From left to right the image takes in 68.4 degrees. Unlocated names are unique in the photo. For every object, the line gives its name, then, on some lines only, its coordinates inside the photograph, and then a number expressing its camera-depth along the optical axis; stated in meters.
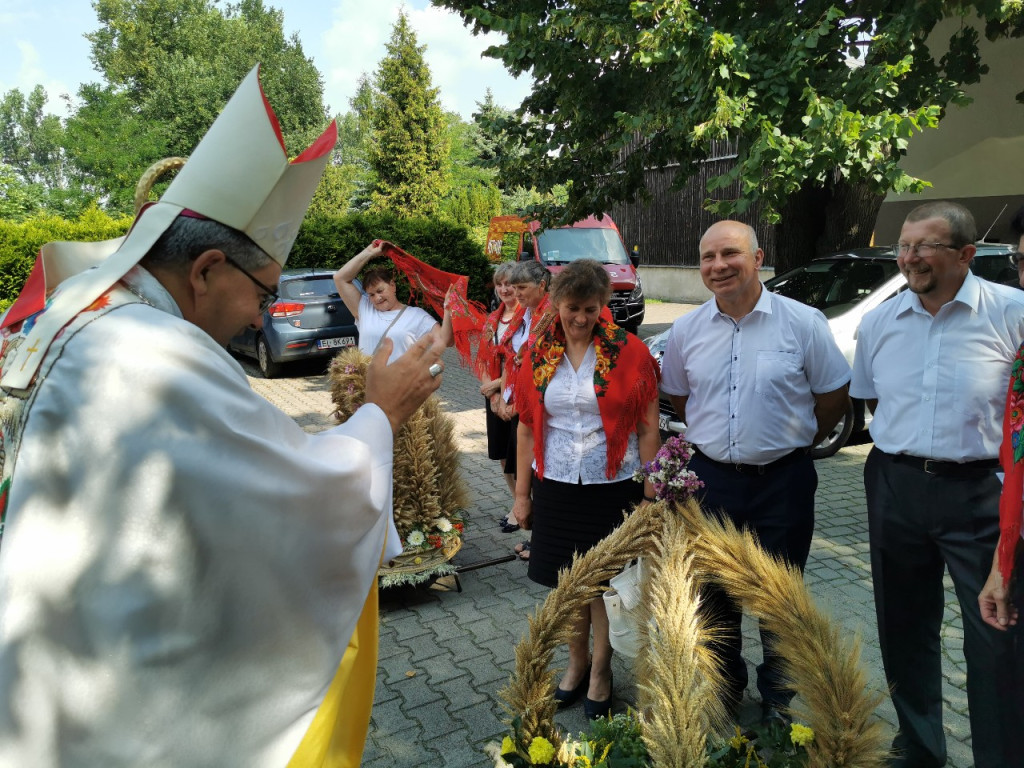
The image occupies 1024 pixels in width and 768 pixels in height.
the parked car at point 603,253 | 14.41
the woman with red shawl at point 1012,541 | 2.09
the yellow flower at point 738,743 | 1.72
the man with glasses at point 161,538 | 1.27
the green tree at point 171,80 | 25.48
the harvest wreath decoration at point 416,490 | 4.29
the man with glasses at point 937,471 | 2.44
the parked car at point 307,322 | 11.84
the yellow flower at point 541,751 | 1.77
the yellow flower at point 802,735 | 1.58
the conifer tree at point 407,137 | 34.97
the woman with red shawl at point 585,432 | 3.22
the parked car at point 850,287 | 7.00
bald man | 2.95
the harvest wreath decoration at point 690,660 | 1.54
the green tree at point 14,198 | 23.42
